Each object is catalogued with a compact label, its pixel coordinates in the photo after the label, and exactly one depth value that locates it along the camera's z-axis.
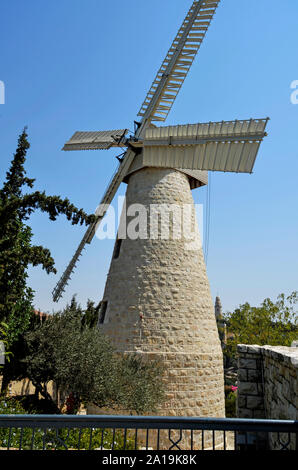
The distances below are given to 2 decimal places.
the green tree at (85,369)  7.70
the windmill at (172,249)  9.59
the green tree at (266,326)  18.30
